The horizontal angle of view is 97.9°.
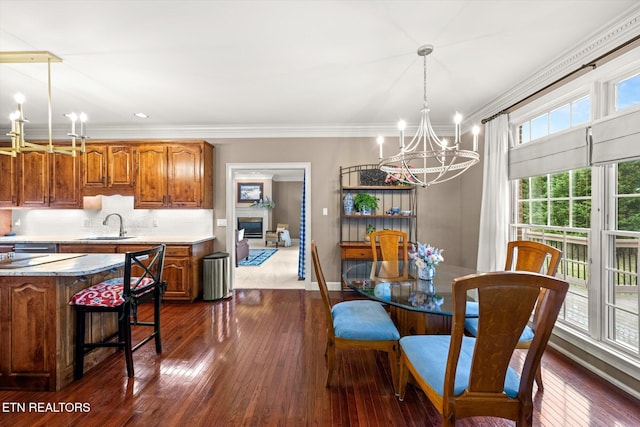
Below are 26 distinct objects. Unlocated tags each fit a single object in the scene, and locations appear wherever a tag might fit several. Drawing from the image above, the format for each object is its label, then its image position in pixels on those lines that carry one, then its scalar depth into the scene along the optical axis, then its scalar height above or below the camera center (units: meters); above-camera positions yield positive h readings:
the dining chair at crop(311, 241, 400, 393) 1.94 -0.86
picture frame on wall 10.52 +0.74
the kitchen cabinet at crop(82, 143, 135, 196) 4.23 +0.69
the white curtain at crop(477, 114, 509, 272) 3.15 +0.14
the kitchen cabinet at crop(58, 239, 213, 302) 3.85 -0.72
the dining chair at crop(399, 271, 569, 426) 1.14 -0.63
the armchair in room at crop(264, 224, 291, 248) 9.80 -0.88
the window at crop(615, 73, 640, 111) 2.03 +0.88
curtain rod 1.97 +1.15
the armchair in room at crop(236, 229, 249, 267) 6.55 -0.89
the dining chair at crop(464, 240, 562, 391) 1.93 -0.40
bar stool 2.11 -0.70
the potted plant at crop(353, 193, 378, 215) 4.32 +0.13
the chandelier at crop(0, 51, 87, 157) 2.07 +0.71
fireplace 10.38 -0.52
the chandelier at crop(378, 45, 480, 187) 1.97 +0.42
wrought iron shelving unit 4.45 +0.12
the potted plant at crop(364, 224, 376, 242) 4.41 -0.30
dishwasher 3.86 -0.49
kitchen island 2.01 -0.83
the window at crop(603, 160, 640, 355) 2.05 -0.37
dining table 1.79 -0.58
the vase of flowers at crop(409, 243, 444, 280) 2.25 -0.40
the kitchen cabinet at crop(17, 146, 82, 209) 4.26 +0.45
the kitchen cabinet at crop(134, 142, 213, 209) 4.21 +0.56
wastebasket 4.06 -0.97
